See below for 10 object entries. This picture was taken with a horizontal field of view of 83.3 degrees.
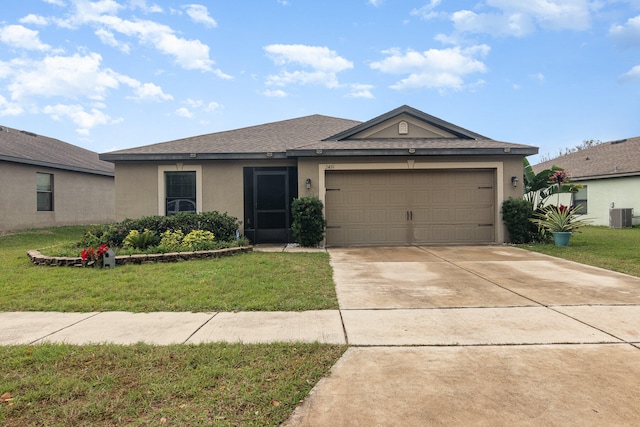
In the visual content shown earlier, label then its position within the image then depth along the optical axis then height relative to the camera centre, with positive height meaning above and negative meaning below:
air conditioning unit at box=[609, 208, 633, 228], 16.91 -0.40
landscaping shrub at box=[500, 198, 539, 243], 10.84 -0.31
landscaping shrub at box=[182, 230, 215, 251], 8.60 -0.79
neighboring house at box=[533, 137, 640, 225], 17.42 +1.50
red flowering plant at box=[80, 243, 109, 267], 7.32 -0.95
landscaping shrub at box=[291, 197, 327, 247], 10.52 -0.35
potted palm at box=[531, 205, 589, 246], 10.52 -0.43
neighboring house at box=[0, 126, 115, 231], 14.63 +1.21
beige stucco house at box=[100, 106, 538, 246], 11.17 +0.80
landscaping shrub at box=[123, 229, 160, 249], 8.74 -0.75
